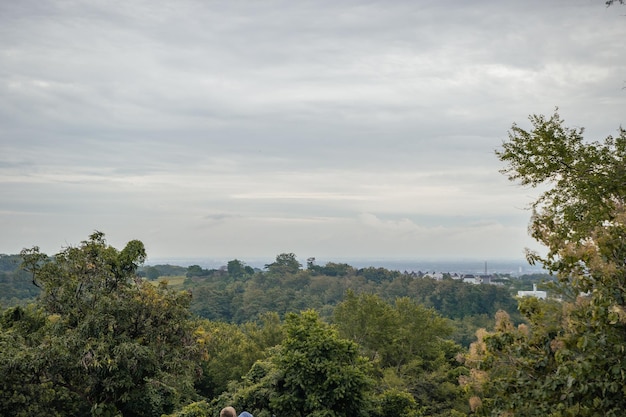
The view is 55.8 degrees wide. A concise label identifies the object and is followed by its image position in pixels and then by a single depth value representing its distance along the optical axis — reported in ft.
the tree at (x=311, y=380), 49.98
